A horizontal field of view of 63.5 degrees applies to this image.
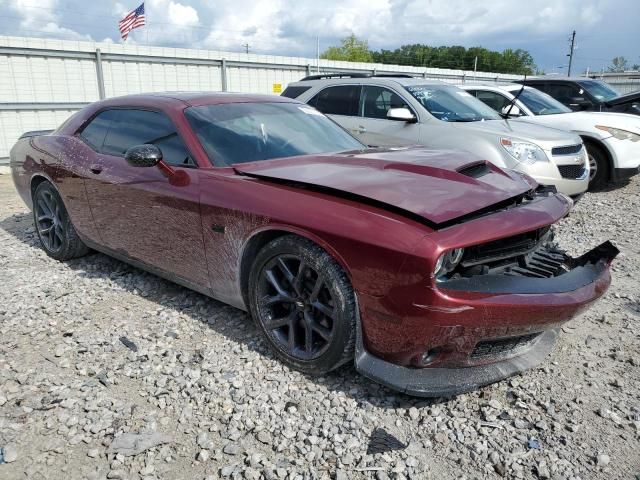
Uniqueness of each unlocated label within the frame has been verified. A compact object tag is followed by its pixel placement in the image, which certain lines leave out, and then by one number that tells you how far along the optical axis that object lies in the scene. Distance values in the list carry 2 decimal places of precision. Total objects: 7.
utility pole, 71.12
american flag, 18.16
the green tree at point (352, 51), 58.06
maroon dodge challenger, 2.38
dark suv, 10.06
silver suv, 6.12
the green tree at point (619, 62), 89.86
